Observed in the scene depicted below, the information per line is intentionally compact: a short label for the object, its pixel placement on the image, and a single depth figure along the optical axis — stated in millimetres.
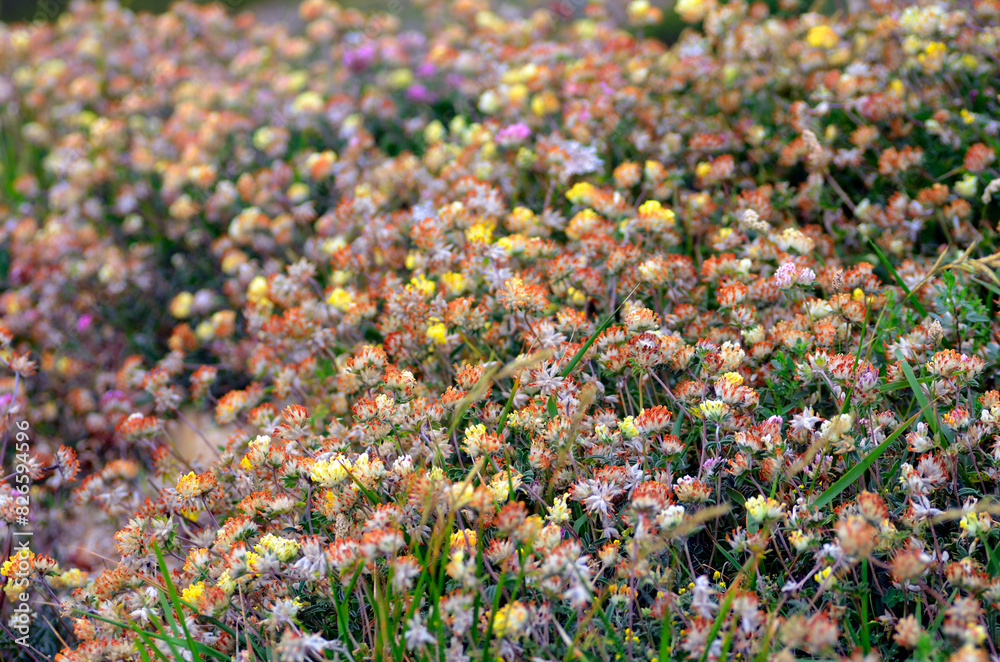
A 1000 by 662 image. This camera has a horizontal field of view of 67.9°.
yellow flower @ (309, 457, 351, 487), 1734
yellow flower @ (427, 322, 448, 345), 2219
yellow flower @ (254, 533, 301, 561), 1640
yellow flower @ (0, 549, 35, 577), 1910
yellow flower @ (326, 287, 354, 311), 2527
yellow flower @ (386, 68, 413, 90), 4566
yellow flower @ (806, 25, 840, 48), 3246
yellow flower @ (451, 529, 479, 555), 1571
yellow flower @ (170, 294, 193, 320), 3588
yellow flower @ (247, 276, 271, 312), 3006
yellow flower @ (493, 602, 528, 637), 1435
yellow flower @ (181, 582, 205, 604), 1713
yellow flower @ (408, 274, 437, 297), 2320
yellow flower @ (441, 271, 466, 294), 2326
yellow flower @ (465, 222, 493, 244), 2348
